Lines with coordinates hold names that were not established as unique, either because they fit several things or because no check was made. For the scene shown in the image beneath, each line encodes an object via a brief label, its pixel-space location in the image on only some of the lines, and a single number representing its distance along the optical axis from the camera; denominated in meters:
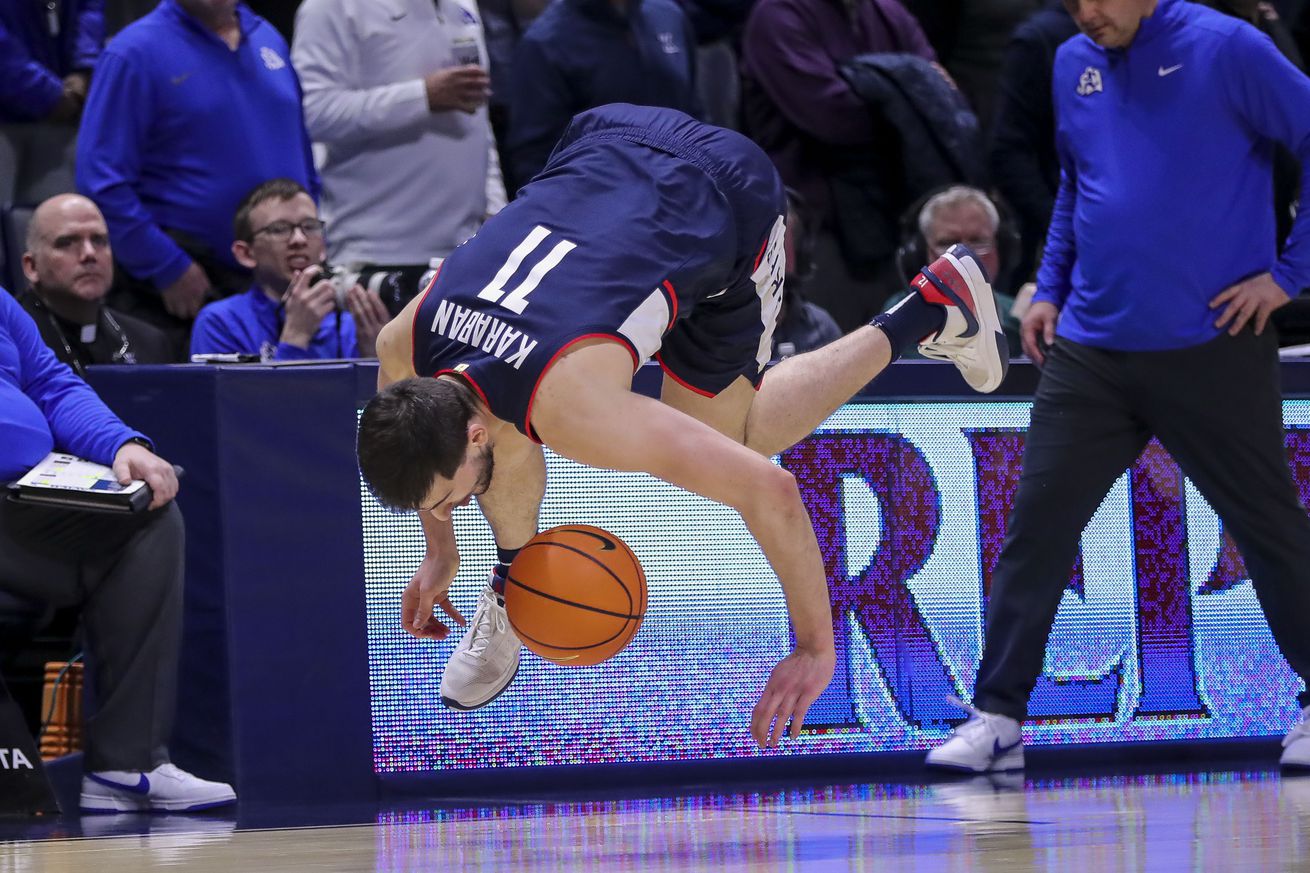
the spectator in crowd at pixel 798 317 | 14.67
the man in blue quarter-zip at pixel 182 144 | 14.02
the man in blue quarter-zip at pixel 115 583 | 11.19
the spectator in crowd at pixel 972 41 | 19.14
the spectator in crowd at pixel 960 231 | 15.09
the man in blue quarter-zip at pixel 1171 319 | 11.63
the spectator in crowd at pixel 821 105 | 16.86
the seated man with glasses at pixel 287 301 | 13.30
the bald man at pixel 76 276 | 13.20
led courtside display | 11.77
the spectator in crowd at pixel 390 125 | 14.88
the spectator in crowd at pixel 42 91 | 14.85
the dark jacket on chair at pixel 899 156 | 16.80
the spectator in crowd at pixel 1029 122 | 16.62
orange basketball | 9.19
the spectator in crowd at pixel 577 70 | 15.57
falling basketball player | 8.38
